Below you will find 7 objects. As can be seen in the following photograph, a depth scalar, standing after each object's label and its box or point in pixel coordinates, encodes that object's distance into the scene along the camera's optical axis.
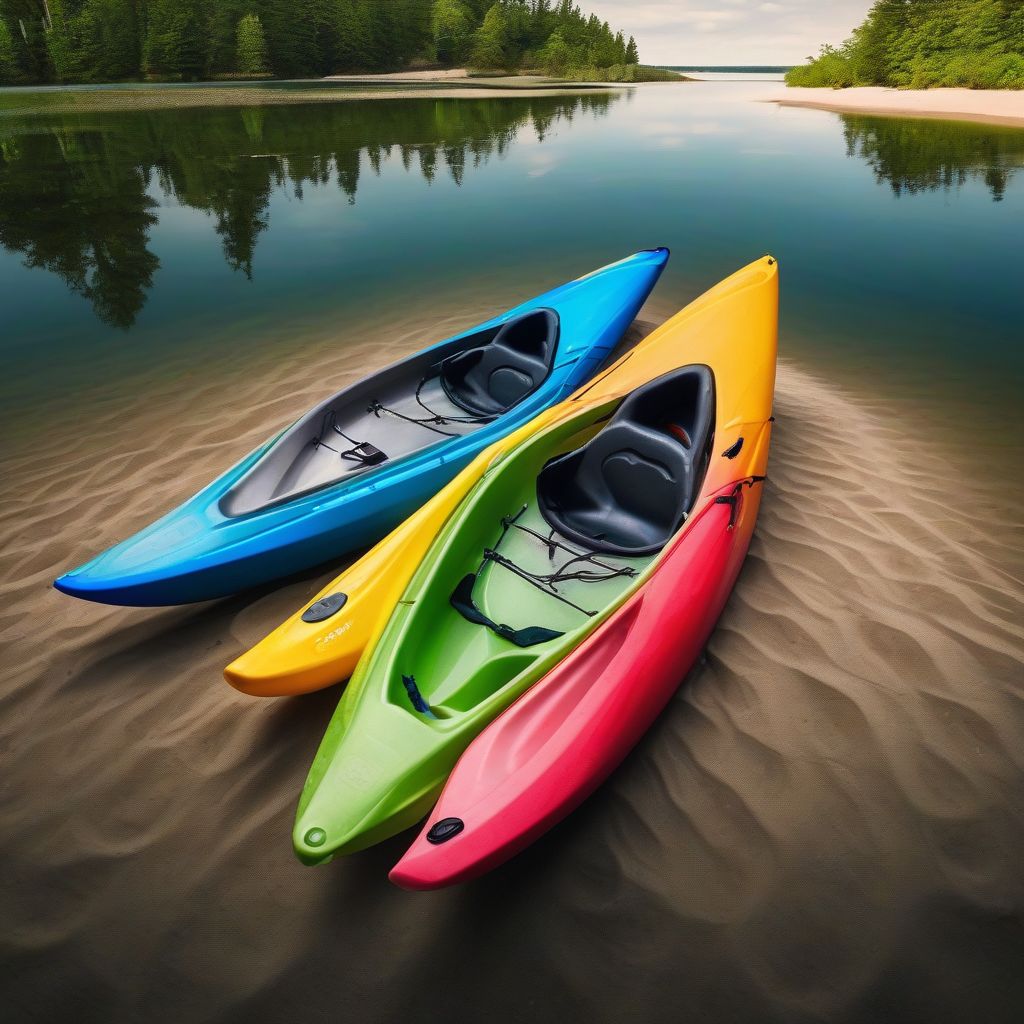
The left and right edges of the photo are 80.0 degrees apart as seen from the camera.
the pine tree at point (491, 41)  70.88
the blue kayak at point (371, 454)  3.65
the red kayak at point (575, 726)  2.13
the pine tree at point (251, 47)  54.12
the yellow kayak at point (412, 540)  2.99
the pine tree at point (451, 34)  70.86
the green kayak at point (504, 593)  2.38
